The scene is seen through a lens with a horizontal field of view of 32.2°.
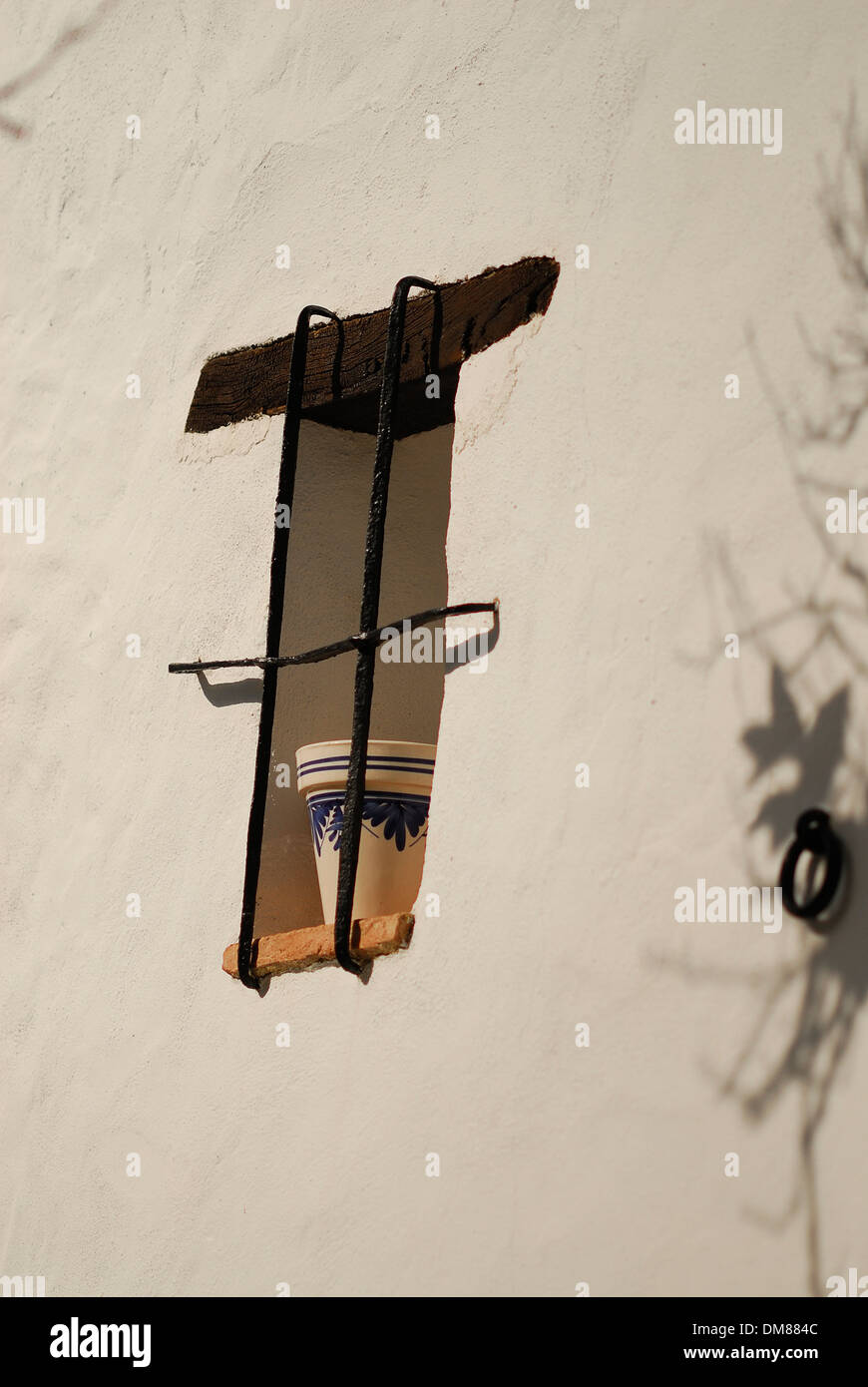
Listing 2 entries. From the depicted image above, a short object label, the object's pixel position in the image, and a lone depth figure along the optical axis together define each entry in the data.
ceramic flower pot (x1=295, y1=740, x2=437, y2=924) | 2.26
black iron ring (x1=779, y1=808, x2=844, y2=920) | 1.66
